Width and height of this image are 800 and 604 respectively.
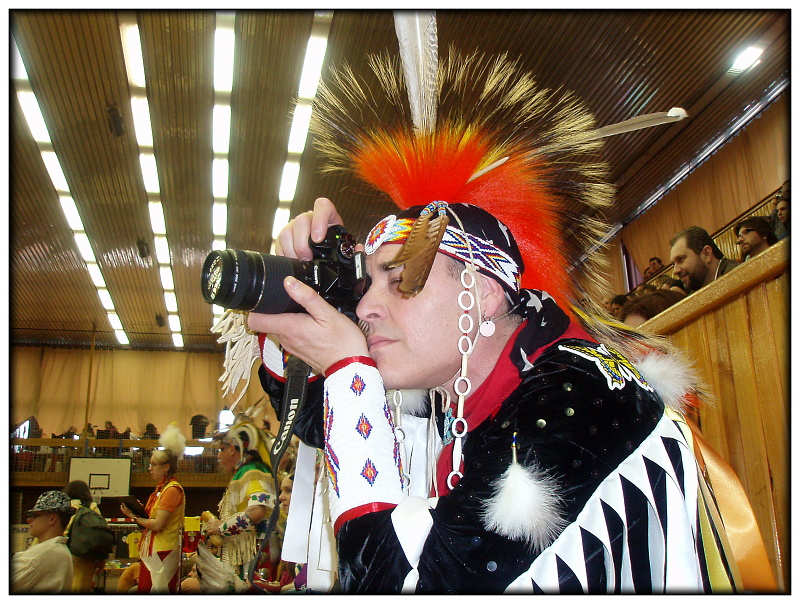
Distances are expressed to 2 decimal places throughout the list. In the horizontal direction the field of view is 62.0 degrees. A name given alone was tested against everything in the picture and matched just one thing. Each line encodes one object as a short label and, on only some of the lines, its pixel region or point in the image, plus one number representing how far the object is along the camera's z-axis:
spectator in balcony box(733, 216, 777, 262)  3.78
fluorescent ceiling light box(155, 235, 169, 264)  8.88
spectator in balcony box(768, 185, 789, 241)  3.62
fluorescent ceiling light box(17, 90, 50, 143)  5.95
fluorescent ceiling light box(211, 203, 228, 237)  8.02
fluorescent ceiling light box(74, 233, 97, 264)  8.73
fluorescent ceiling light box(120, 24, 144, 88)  5.17
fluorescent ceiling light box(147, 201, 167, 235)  7.95
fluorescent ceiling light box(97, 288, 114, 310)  10.69
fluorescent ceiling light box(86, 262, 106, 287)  9.69
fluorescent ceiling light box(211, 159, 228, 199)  7.07
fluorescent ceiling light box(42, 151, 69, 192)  6.97
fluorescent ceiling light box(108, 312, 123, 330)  11.95
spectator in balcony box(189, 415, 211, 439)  10.45
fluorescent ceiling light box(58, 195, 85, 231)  7.83
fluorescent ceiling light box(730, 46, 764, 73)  5.38
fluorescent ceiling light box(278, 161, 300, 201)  7.03
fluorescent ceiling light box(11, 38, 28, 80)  5.49
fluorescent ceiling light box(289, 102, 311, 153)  6.08
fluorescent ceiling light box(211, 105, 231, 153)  6.13
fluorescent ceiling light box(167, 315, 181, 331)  12.16
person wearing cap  2.96
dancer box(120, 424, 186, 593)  4.70
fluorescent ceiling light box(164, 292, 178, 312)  10.91
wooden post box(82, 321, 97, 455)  11.45
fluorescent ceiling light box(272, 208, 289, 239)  8.02
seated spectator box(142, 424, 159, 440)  11.10
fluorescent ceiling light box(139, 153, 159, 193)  6.93
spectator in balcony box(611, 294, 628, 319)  5.01
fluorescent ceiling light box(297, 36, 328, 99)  5.25
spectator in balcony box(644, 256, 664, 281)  7.26
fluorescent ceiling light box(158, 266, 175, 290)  9.82
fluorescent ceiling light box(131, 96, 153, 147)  6.08
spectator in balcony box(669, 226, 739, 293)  3.78
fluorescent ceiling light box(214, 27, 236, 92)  5.13
